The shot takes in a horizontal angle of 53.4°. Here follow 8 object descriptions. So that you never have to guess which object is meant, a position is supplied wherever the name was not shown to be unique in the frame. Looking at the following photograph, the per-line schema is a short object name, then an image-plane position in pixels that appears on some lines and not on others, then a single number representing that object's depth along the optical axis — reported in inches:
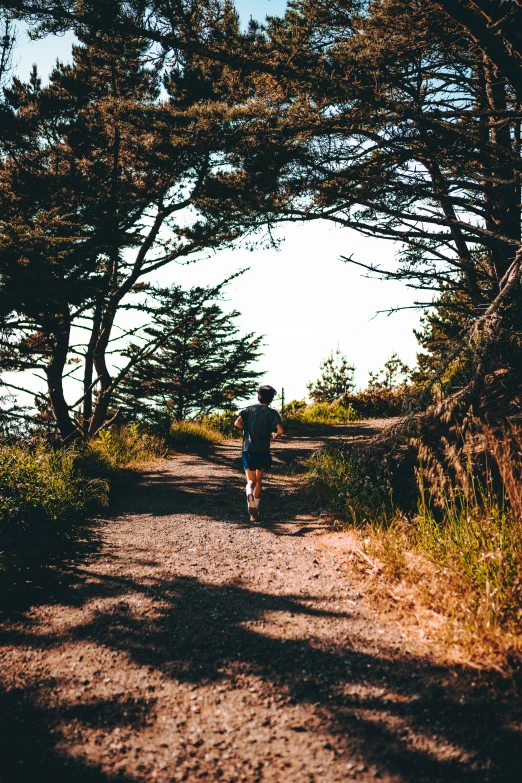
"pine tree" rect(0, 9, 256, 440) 300.2
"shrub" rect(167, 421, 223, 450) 545.0
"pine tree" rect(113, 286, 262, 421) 655.8
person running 274.6
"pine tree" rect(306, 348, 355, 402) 837.2
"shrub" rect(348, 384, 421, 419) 745.6
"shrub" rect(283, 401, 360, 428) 694.5
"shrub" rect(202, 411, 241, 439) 631.8
